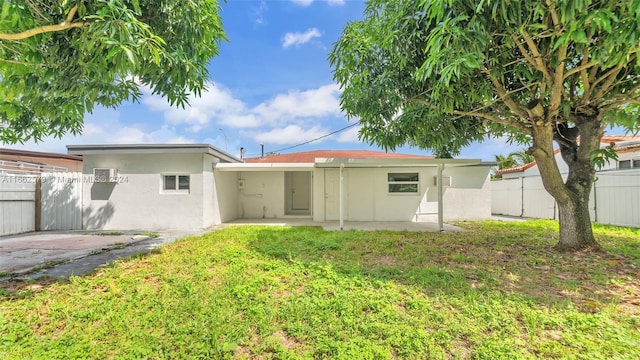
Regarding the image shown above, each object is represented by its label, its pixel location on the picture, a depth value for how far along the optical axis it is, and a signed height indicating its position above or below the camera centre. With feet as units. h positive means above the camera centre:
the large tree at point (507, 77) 10.76 +6.00
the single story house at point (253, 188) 31.35 -0.21
